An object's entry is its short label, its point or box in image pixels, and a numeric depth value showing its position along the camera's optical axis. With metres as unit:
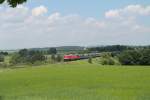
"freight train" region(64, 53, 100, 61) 98.58
